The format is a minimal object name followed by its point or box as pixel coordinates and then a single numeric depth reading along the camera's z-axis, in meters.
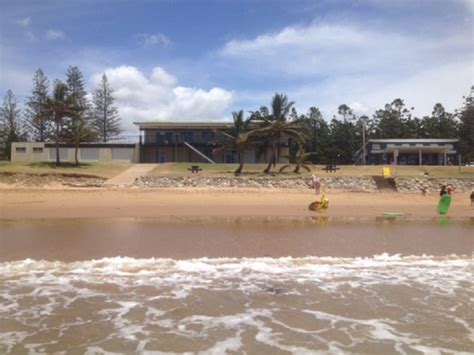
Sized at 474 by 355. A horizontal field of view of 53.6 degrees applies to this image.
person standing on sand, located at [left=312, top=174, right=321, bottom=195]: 27.54
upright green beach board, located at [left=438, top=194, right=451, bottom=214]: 20.44
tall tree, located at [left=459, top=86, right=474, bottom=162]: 48.91
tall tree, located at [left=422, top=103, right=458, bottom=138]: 71.81
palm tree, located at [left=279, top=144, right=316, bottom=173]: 38.59
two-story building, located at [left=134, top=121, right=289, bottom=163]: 51.12
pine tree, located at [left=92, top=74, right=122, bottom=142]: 66.75
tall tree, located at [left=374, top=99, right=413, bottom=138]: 75.50
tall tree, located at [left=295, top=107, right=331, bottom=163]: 67.50
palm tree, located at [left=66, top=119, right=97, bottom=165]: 44.09
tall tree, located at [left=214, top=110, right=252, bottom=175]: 36.84
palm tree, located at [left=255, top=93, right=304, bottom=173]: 37.75
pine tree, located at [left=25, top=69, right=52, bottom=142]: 64.38
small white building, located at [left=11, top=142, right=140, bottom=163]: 49.50
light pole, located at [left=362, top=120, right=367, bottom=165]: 58.70
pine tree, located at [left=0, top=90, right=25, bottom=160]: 65.29
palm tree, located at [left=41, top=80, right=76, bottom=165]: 42.31
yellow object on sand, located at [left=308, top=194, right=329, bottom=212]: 20.58
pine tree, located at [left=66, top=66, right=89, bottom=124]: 67.19
